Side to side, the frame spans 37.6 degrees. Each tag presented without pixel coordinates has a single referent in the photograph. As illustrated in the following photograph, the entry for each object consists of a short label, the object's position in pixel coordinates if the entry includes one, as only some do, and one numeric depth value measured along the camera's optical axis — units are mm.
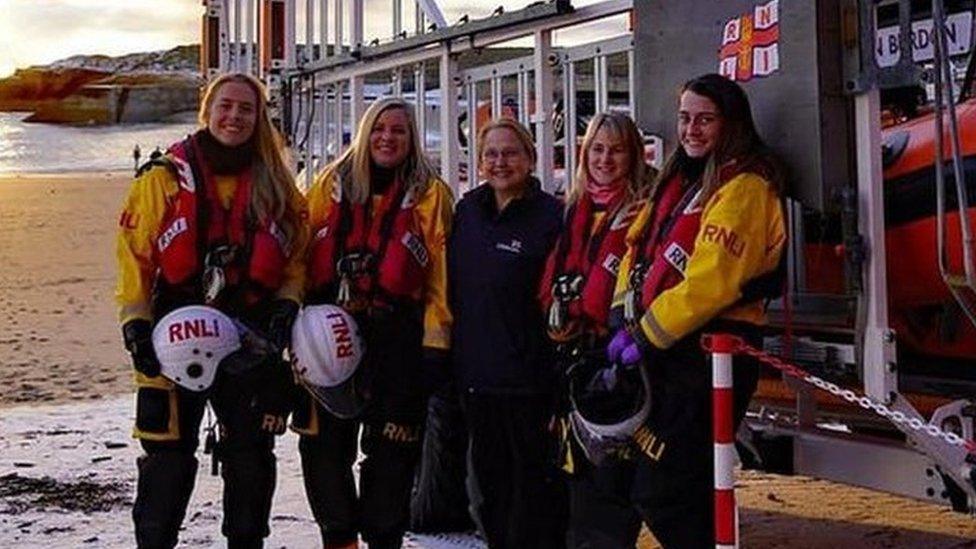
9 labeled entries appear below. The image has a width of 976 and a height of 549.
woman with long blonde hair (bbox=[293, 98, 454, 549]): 4344
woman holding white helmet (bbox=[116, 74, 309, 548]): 4219
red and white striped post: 3381
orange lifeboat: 3727
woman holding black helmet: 3883
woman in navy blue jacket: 4195
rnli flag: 3771
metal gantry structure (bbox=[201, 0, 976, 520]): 3578
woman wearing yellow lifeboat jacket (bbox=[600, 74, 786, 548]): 3433
